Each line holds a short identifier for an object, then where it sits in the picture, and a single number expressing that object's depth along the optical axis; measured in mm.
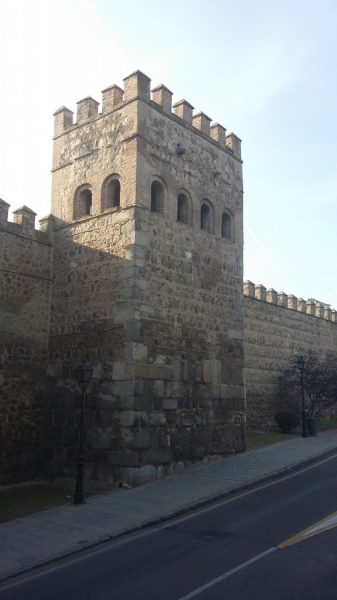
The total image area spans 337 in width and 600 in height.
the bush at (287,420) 22406
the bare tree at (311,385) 24438
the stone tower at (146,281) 13492
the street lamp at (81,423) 11453
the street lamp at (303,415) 21094
